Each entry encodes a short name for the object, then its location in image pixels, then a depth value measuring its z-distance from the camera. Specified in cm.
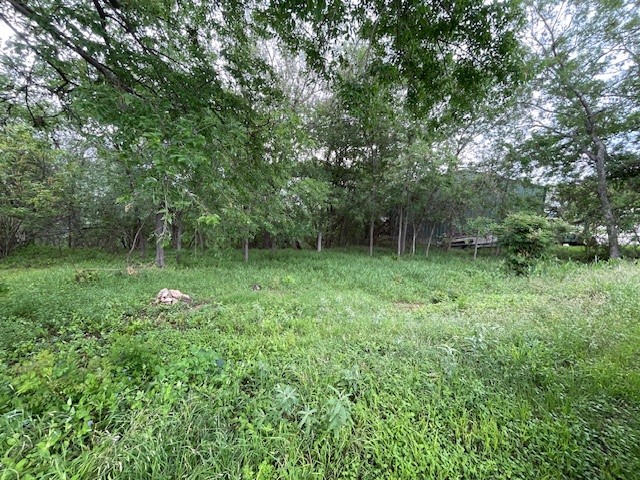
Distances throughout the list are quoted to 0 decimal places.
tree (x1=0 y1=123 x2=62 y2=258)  745
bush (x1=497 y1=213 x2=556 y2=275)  582
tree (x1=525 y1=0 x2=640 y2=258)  704
